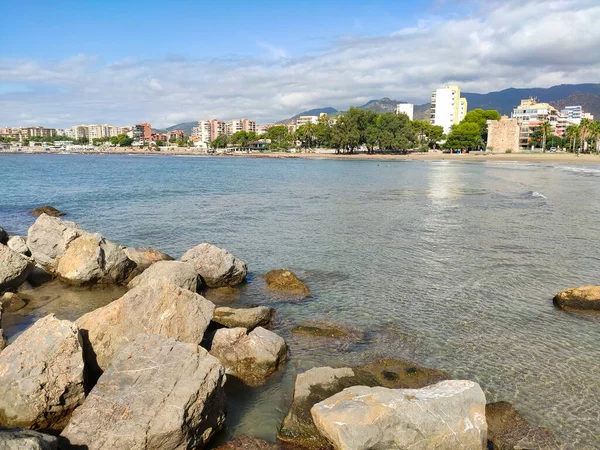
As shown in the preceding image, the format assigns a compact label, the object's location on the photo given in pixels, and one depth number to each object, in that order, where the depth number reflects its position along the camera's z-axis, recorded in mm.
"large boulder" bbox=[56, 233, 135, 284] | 14281
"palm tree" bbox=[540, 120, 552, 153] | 139800
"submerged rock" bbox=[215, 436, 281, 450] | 6859
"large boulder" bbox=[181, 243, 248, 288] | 14205
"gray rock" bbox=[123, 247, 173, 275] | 15794
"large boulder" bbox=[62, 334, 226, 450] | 6203
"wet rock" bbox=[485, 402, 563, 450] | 7043
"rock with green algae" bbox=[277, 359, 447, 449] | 7098
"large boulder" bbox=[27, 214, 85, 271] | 15992
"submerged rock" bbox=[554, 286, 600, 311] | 12656
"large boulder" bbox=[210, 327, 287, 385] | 9021
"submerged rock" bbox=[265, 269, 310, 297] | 14162
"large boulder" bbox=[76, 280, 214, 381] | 8555
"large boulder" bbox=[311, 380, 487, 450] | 6207
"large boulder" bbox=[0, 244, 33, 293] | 13273
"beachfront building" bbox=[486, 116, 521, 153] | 139375
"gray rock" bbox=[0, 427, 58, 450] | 5172
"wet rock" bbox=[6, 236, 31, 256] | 16516
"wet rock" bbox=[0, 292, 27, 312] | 12508
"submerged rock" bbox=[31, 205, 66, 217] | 29788
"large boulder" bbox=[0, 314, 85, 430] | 7031
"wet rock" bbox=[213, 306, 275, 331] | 11125
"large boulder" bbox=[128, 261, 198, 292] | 12273
